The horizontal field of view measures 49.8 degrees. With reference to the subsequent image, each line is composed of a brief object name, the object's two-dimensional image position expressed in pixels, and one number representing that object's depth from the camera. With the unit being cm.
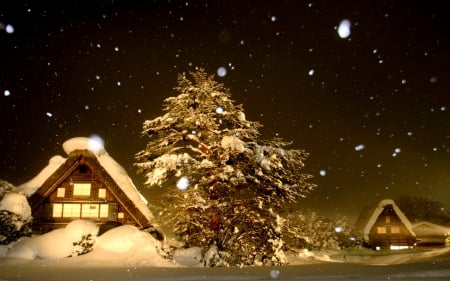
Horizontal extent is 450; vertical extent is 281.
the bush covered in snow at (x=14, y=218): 2266
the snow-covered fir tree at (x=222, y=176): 1823
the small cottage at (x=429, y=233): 6756
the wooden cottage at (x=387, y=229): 6081
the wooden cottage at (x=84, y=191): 2855
